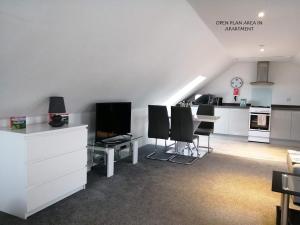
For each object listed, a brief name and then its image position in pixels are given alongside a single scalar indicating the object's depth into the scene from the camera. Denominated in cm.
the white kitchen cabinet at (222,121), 717
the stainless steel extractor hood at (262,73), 711
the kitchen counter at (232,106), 705
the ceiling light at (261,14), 316
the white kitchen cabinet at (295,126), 645
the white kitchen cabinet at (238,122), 695
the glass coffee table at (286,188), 193
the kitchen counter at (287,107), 670
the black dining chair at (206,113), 578
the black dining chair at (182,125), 460
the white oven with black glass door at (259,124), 663
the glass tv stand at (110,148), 372
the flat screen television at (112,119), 392
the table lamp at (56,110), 296
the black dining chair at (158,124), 480
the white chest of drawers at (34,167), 250
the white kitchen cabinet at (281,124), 655
